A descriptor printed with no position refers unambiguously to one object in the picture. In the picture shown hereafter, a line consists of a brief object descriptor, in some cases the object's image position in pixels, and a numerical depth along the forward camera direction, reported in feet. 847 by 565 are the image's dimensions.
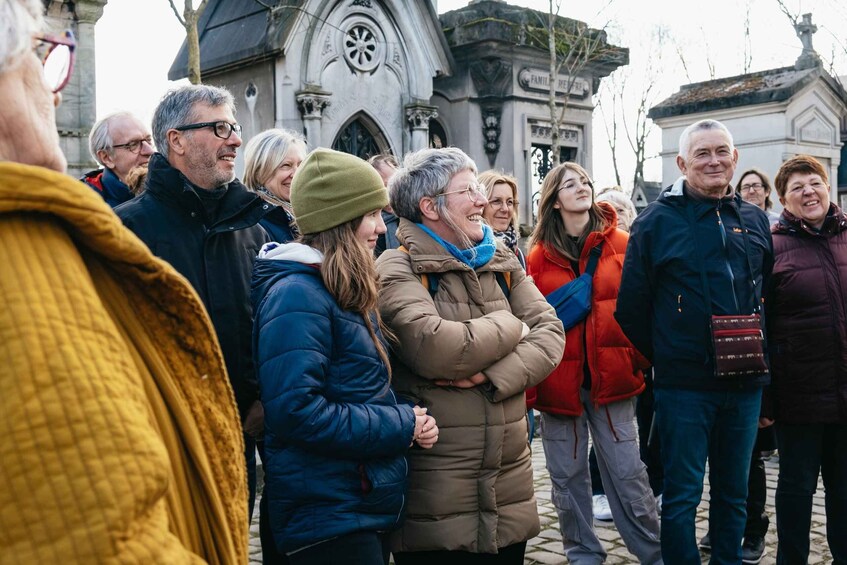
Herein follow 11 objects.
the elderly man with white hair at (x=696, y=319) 14.25
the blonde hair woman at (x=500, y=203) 19.20
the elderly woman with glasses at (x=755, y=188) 23.36
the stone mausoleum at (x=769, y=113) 44.93
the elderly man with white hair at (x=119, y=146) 15.01
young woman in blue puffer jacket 9.25
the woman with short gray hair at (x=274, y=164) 15.10
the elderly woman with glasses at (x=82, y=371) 3.53
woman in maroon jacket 15.11
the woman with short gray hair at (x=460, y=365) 10.77
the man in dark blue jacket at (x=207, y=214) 10.94
